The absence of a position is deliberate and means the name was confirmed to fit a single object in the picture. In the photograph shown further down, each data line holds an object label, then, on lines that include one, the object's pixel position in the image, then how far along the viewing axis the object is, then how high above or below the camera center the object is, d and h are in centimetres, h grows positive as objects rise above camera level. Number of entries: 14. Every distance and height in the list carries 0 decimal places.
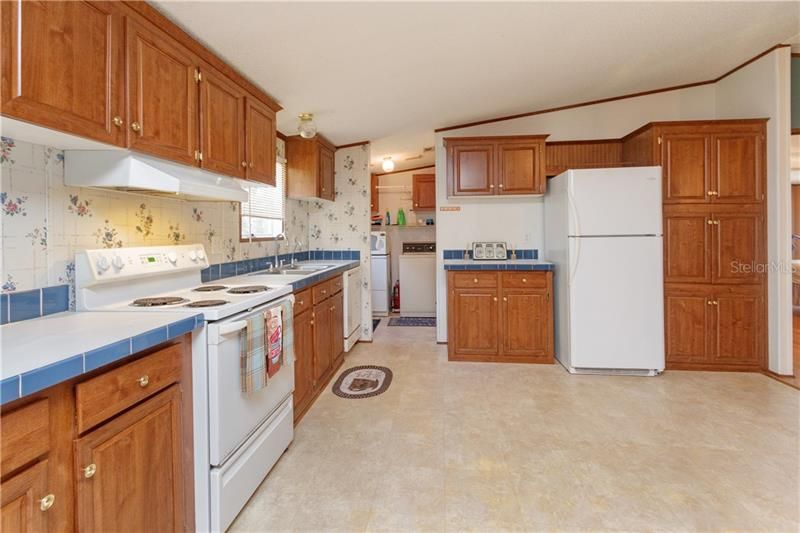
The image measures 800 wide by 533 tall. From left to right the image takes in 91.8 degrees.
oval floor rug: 303 -100
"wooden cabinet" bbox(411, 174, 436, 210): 624 +115
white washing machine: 597 -34
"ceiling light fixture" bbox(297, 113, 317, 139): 308 +112
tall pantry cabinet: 333 +17
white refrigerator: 329 -9
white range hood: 151 +37
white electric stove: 147 -40
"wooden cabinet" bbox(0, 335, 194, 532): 86 -52
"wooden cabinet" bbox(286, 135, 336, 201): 370 +92
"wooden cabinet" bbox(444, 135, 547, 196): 390 +98
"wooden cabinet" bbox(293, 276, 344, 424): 255 -59
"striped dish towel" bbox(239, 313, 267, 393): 165 -40
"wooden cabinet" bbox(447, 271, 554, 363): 367 -53
